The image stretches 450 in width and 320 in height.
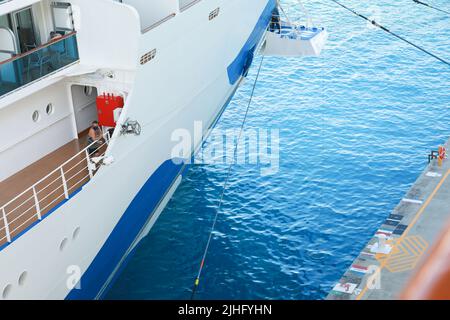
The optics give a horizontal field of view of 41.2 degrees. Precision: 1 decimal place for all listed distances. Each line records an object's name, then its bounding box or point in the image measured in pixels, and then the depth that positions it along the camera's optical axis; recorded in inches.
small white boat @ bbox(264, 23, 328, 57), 728.3
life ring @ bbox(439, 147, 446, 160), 794.8
